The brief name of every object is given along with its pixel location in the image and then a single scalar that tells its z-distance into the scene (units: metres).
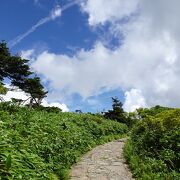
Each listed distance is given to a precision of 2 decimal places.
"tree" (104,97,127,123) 19.22
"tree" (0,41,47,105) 14.34
